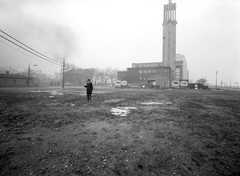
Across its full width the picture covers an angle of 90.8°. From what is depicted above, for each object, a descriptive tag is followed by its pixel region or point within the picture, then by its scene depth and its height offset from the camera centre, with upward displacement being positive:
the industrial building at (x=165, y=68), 51.94 +8.41
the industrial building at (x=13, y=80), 41.07 +1.78
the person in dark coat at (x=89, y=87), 10.70 -0.14
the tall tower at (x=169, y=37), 54.59 +22.57
